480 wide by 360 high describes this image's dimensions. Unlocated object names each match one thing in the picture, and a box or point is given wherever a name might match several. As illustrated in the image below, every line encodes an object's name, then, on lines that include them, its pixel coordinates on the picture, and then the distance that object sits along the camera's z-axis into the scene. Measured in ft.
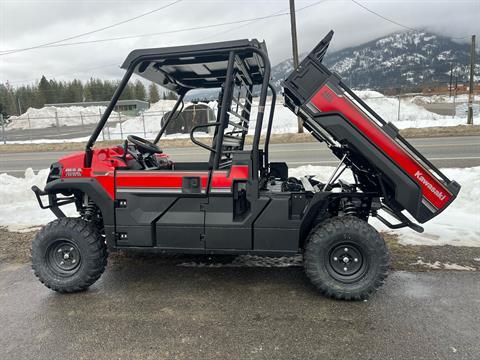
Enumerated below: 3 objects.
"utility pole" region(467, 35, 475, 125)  69.21
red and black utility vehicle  11.13
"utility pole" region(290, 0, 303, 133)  62.69
